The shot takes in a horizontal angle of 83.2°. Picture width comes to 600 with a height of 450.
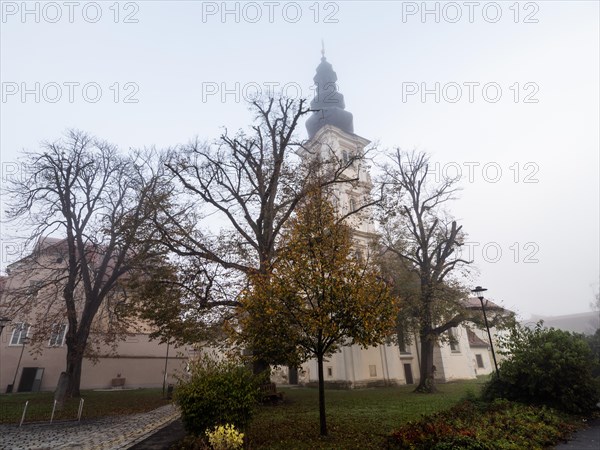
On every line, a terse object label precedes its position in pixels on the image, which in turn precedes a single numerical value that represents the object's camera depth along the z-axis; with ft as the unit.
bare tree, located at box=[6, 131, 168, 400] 68.54
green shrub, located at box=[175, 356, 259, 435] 28.50
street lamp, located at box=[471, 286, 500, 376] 68.59
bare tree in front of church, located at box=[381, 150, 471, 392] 77.30
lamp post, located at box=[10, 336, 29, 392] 100.63
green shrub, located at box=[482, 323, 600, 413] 41.88
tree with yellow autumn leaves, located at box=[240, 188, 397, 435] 33.58
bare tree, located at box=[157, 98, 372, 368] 66.08
